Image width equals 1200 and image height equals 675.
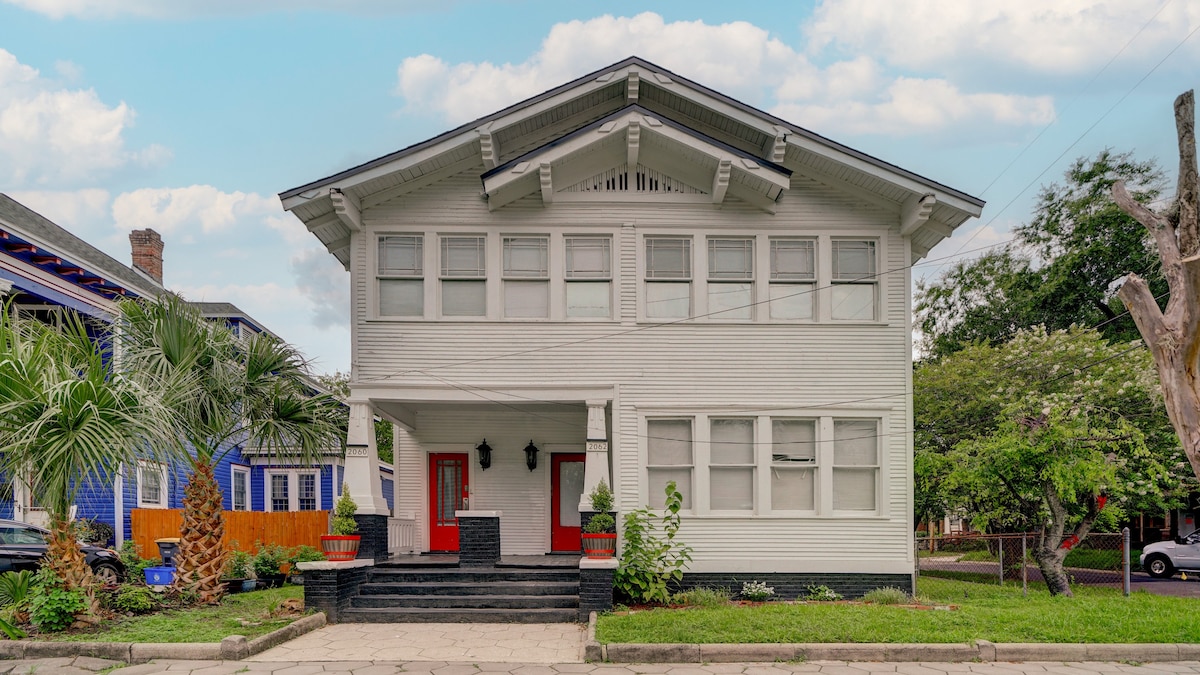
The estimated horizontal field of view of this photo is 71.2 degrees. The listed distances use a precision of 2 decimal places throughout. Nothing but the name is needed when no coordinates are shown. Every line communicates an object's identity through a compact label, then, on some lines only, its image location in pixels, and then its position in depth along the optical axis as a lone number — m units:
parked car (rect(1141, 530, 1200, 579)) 21.16
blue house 16.36
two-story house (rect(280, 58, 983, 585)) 13.07
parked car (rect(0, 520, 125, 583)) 13.91
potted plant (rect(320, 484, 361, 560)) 11.63
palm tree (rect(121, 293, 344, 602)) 11.40
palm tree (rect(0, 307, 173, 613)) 8.98
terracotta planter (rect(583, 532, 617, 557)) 11.69
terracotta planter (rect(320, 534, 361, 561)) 11.62
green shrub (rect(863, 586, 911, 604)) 12.38
